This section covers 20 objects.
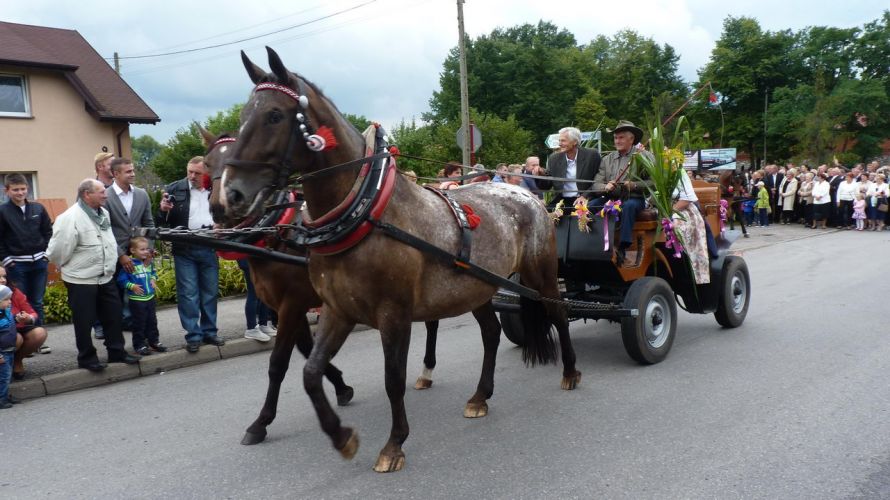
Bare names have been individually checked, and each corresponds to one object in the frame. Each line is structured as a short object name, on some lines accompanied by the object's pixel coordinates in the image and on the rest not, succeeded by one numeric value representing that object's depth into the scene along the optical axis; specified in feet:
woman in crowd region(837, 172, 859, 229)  62.54
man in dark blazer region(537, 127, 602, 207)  20.33
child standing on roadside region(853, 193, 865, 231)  61.21
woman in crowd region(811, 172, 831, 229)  63.16
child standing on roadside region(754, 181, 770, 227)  65.46
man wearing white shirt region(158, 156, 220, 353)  20.48
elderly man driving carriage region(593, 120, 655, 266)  18.83
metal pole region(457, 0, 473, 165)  58.08
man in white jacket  19.16
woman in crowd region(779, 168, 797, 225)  66.74
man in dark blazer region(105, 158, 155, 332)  21.39
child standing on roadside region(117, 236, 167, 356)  20.97
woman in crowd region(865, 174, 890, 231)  60.18
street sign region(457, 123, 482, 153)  48.19
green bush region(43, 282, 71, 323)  26.63
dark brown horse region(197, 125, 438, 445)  14.34
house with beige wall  62.64
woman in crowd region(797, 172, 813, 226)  64.95
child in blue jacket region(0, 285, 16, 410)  17.34
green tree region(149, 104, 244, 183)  80.02
